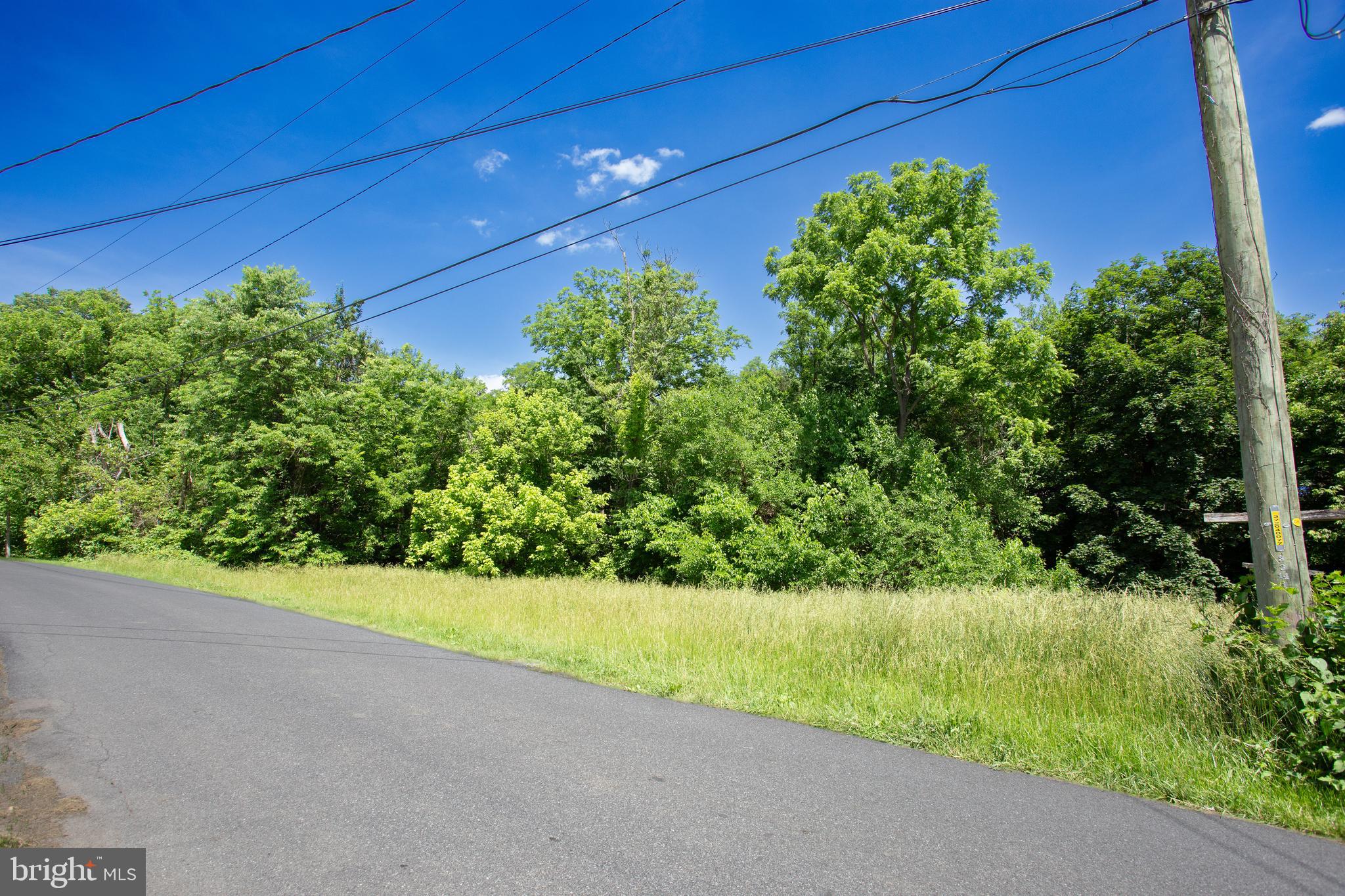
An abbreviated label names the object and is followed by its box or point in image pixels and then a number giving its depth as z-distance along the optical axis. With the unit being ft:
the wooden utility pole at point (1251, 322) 14.51
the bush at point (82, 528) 97.71
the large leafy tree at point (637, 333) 88.99
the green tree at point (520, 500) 74.95
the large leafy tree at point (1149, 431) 64.90
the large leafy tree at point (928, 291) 63.87
